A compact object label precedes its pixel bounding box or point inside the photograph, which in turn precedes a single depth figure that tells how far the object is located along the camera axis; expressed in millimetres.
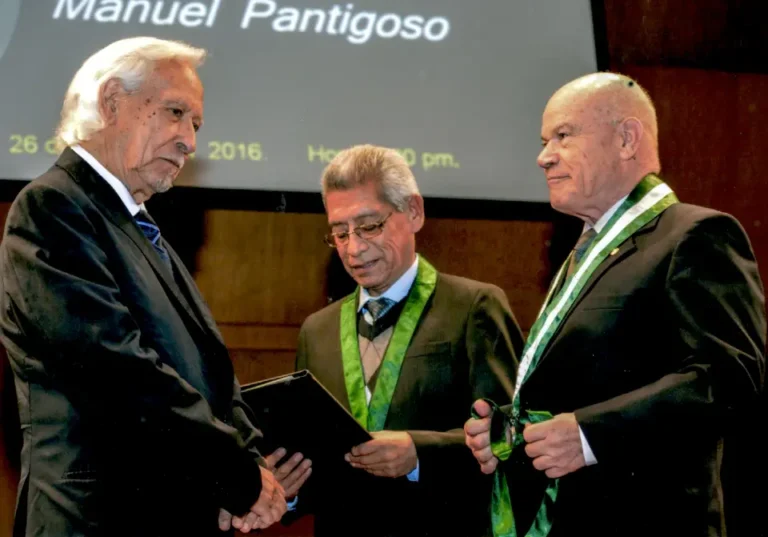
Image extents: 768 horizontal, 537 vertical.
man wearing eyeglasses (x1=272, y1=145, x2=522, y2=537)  2412
